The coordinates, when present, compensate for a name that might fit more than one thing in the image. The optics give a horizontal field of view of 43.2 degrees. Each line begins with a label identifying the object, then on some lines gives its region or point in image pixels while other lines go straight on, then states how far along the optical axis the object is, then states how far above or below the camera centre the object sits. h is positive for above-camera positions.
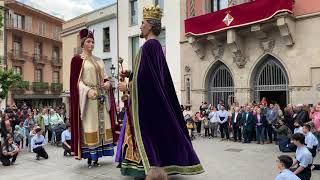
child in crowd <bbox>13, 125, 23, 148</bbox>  13.28 -1.25
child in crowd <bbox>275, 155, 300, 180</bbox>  5.28 -0.97
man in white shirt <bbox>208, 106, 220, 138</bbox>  15.76 -1.01
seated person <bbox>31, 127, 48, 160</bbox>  11.02 -1.32
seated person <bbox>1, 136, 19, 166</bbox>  10.34 -1.40
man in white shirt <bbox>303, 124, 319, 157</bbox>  8.38 -0.96
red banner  15.59 +3.33
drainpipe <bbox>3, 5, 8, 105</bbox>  37.66 +5.14
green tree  23.77 +1.11
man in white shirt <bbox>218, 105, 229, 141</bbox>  15.29 -1.03
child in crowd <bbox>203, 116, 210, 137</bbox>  16.31 -1.24
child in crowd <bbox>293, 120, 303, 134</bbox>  10.48 -0.82
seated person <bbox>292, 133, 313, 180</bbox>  6.55 -1.11
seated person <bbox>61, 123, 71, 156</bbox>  11.20 -1.27
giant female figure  8.65 -0.22
